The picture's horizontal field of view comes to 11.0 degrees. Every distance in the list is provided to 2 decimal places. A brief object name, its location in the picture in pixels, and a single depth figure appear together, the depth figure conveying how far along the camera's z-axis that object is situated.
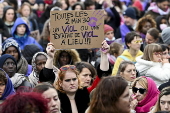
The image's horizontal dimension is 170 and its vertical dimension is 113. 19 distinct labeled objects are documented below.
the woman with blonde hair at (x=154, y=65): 14.80
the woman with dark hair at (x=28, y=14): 23.81
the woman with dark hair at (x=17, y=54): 15.21
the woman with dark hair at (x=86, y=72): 13.69
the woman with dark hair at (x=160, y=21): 22.48
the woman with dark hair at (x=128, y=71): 14.10
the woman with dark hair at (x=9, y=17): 21.70
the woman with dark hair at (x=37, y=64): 14.07
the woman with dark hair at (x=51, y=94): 9.38
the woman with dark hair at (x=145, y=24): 20.99
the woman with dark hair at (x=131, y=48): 16.73
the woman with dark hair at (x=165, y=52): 15.48
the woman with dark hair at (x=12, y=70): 13.46
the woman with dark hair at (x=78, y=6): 23.90
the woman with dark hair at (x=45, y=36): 19.69
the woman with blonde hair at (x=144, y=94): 12.10
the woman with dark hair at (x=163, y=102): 11.07
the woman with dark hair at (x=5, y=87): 11.92
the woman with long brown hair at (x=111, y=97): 8.29
